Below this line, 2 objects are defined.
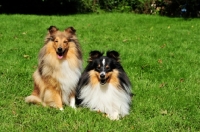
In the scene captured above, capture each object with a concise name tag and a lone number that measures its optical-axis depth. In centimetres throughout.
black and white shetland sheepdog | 455
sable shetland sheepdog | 478
